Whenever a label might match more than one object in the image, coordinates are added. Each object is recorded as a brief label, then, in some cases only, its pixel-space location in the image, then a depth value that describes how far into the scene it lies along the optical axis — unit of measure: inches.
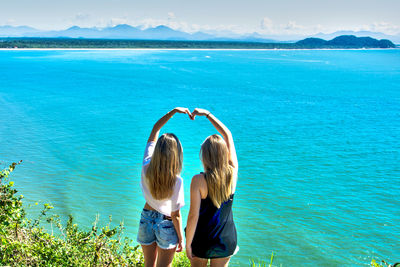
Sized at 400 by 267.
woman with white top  112.3
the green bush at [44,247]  142.2
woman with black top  107.5
